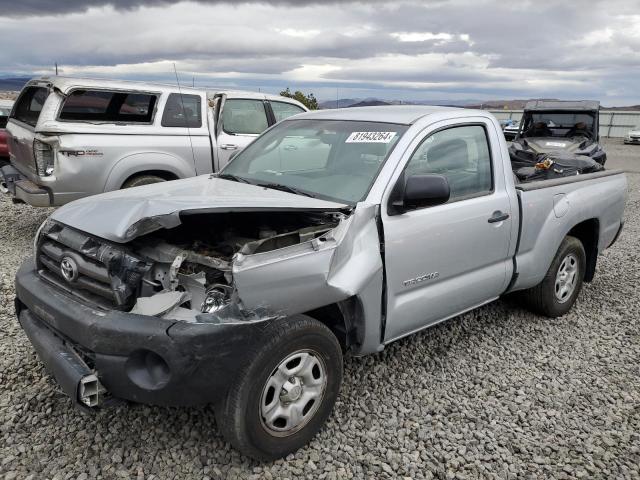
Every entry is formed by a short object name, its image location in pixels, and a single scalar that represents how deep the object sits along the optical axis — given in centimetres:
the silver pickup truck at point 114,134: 595
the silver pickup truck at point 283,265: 240
